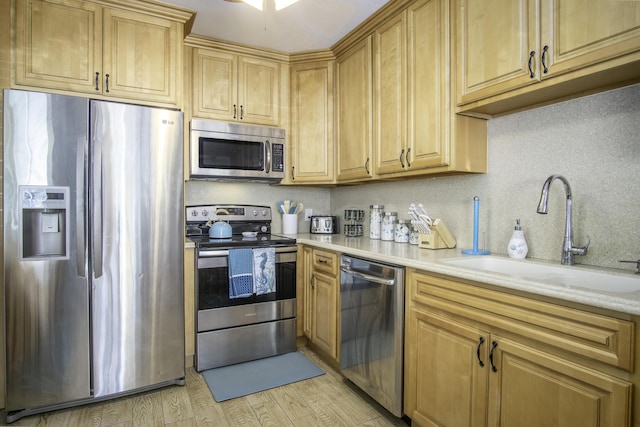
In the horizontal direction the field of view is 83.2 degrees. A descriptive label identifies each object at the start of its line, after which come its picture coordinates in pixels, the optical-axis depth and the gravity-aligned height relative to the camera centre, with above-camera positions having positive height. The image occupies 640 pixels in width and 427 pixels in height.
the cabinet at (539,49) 1.30 +0.67
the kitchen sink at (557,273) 1.36 -0.26
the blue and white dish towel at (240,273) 2.55 -0.44
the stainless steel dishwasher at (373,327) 1.86 -0.66
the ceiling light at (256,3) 1.58 +0.93
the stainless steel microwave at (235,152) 2.78 +0.48
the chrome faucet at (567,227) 1.60 -0.07
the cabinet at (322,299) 2.48 -0.64
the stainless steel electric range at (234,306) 2.52 -0.69
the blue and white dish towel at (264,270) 2.63 -0.43
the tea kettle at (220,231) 2.84 -0.15
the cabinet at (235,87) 2.82 +1.01
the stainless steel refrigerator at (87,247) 1.96 -0.21
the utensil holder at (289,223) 3.30 -0.10
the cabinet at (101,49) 2.08 +1.01
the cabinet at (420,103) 2.00 +0.67
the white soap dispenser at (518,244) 1.83 -0.16
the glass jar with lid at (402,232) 2.55 -0.14
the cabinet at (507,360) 1.06 -0.53
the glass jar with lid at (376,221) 2.82 -0.07
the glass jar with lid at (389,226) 2.68 -0.10
